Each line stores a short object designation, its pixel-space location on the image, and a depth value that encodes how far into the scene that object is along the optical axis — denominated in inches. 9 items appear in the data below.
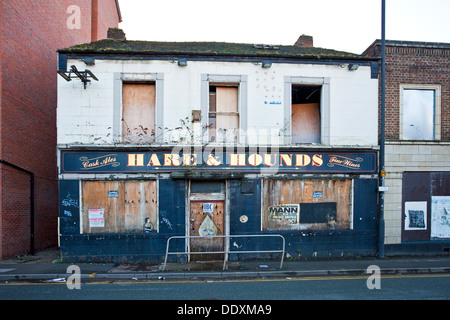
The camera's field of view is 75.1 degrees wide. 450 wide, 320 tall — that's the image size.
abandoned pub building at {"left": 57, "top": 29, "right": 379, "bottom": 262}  383.2
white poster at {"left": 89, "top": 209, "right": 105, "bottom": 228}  384.5
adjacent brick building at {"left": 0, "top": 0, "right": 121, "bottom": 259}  406.9
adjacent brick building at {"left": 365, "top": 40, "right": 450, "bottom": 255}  418.3
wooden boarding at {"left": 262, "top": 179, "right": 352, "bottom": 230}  399.9
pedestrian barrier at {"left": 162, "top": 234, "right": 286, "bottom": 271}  344.7
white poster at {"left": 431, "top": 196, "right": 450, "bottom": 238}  422.9
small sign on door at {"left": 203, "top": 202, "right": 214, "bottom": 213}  394.0
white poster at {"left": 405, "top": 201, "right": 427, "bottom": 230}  419.8
